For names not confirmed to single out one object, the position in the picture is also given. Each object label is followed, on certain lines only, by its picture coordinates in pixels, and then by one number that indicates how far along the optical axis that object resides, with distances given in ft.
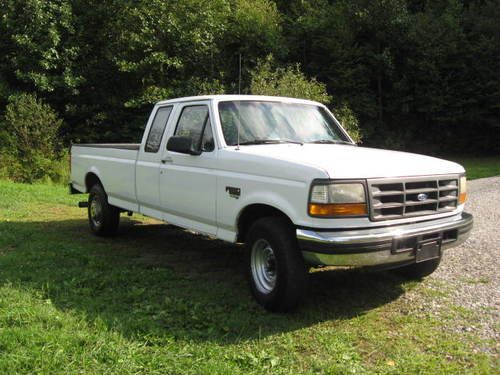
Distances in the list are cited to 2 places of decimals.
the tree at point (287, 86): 54.49
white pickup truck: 13.67
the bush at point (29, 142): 58.75
